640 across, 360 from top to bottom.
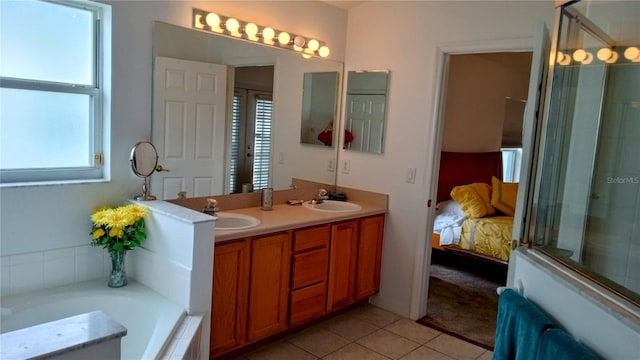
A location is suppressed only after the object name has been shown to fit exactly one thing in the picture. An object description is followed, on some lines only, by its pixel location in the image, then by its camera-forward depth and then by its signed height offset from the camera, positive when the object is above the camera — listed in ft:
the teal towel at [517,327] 5.10 -2.10
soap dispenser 10.75 -1.60
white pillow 15.19 -2.45
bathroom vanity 8.55 -2.91
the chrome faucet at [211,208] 9.36 -1.65
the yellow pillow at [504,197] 15.47 -1.73
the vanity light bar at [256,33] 9.23 +2.06
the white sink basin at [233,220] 9.44 -1.91
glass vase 7.85 -2.56
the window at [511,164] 20.59 -0.84
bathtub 6.74 -2.92
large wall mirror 8.84 +0.28
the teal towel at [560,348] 4.32 -1.90
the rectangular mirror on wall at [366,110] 11.82 +0.66
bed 14.12 -2.27
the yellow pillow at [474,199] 14.88 -1.83
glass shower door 7.07 +0.17
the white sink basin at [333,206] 11.47 -1.81
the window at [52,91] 7.20 +0.39
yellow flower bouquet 7.54 -1.78
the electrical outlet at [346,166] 12.60 -0.86
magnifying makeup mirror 8.28 -0.72
